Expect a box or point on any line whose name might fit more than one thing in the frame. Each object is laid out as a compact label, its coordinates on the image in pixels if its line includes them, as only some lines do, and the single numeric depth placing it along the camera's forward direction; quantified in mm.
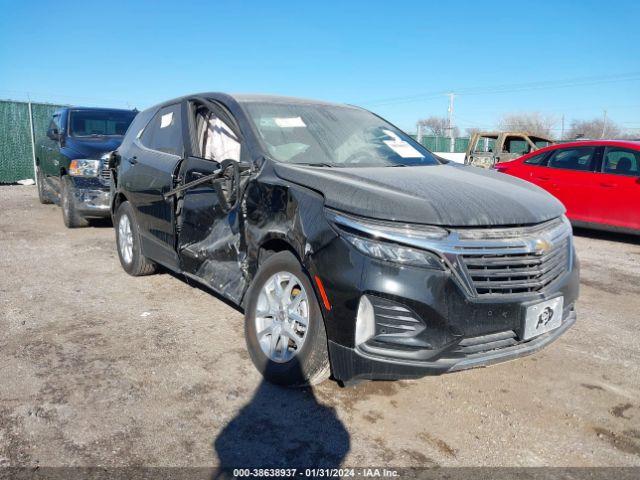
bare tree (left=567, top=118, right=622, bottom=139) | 60581
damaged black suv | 2537
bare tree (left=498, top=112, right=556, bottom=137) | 52097
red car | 7535
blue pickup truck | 7504
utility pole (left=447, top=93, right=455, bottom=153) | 27634
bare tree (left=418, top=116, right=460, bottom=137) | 80794
